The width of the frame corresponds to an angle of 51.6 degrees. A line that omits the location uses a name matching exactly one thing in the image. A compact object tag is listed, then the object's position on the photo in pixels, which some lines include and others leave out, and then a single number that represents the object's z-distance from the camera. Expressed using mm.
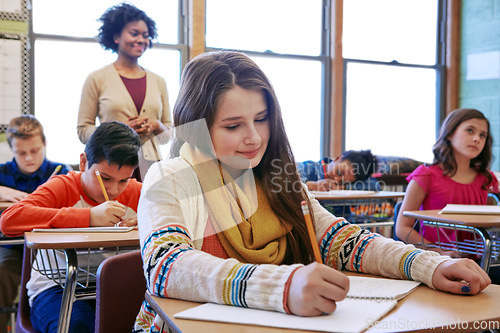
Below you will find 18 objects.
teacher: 3043
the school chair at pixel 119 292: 1118
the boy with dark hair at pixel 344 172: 4223
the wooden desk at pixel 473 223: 2092
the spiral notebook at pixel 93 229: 1764
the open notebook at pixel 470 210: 2318
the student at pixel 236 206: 892
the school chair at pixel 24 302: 1538
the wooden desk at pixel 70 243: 1454
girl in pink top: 2799
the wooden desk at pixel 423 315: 685
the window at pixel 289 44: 4695
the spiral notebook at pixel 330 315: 685
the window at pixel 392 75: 5273
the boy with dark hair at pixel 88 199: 1792
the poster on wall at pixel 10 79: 3779
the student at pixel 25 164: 2879
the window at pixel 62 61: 3941
